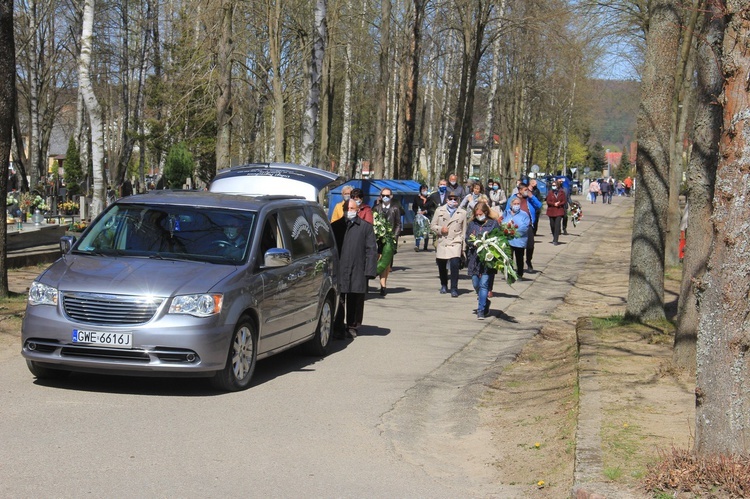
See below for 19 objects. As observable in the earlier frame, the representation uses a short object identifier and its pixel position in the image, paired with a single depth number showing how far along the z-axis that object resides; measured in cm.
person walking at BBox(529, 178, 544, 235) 2492
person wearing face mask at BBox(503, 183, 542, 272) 2181
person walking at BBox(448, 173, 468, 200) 2404
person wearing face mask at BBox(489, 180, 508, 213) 2941
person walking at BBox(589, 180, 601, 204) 7425
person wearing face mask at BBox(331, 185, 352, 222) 1569
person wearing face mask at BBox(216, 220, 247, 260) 968
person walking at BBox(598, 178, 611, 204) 7669
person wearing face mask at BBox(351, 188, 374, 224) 1406
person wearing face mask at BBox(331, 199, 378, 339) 1252
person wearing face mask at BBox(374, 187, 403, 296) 2205
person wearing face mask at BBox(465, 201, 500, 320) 1531
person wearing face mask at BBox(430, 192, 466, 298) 1759
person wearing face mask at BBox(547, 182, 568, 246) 3070
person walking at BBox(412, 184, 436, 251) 2641
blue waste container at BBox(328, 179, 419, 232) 3150
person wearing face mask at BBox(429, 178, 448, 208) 2458
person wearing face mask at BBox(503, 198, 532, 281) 2016
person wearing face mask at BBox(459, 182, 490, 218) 2286
